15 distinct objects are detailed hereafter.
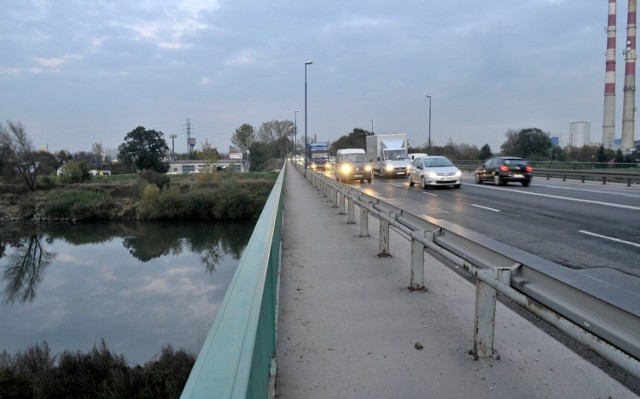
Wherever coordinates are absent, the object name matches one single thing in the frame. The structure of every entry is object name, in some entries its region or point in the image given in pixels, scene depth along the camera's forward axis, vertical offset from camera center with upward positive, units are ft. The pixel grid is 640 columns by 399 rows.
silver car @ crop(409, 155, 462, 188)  76.48 -1.72
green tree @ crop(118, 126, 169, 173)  322.75 +10.52
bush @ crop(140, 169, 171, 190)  230.68 -7.32
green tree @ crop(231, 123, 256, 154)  370.12 +21.48
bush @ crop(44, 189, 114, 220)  190.19 -17.43
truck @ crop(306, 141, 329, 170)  191.97 +3.16
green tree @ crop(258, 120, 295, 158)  383.45 +26.02
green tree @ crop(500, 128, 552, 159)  182.46 +7.32
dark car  80.36 -1.53
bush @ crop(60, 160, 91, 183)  247.09 -4.75
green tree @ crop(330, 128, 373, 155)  326.24 +16.54
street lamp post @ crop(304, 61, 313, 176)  148.36 +22.28
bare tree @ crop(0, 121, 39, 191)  239.91 +5.14
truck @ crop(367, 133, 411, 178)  111.75 +1.97
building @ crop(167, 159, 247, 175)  394.15 -1.09
